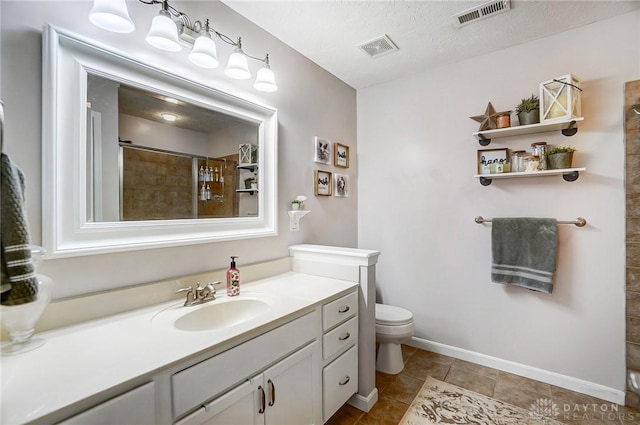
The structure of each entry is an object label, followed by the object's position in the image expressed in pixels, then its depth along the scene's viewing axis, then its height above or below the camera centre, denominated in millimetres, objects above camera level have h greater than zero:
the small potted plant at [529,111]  1952 +687
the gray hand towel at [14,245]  692 -76
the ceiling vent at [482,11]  1711 +1237
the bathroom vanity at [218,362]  754 -486
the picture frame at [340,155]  2605 +531
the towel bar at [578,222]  1898 -75
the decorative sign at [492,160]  2126 +391
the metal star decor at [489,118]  2111 +686
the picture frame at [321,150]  2359 +525
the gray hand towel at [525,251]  1950 -287
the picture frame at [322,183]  2367 +249
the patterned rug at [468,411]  1674 -1218
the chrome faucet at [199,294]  1382 -400
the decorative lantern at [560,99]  1786 +715
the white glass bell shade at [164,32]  1249 +794
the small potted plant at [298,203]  2119 +71
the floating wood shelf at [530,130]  1854 +565
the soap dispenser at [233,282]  1520 -370
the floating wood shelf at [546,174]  1847 +255
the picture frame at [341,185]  2621 +252
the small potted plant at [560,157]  1857 +354
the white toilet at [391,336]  2109 -911
